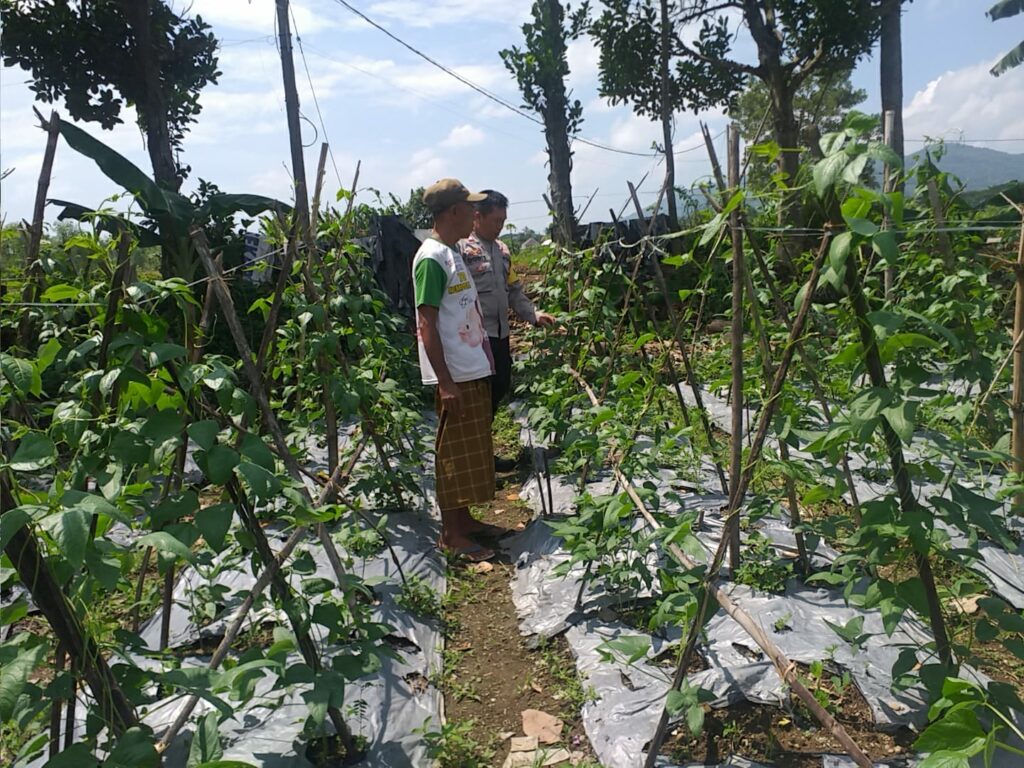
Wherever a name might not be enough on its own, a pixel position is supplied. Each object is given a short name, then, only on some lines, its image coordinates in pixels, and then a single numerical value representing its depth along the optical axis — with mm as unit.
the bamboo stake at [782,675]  1705
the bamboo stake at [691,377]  3322
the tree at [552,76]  10977
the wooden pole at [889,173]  3076
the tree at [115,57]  8016
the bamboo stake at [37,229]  2193
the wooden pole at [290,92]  7488
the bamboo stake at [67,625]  1384
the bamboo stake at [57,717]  1677
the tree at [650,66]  11508
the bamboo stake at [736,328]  2039
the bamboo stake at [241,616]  1732
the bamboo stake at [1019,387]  3012
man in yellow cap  3451
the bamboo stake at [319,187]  2926
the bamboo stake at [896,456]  1559
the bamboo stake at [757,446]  1647
